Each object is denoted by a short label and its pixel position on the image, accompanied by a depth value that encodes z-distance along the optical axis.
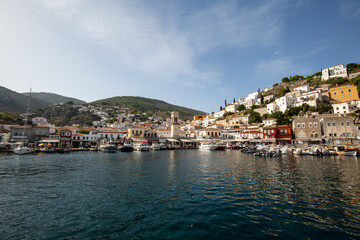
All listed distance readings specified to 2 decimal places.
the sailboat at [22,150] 35.12
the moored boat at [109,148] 44.35
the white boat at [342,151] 31.44
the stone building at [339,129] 38.97
